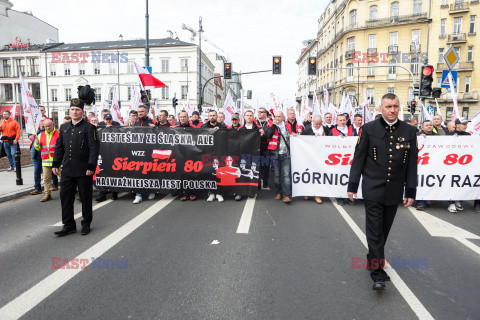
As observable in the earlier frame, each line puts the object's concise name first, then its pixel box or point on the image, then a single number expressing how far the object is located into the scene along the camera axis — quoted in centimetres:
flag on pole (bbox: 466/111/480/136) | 873
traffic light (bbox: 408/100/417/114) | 1882
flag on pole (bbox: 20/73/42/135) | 838
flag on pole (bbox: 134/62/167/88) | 923
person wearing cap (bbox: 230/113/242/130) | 806
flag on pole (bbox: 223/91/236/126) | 1359
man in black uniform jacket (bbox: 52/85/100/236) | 504
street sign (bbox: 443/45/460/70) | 1008
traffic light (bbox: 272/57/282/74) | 2217
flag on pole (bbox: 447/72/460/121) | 817
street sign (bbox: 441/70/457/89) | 1099
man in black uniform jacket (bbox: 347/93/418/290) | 343
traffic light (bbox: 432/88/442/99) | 1066
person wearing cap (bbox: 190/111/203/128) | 884
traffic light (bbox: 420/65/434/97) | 1084
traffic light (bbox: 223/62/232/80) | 2370
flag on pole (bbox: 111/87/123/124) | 1327
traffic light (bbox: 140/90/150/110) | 1467
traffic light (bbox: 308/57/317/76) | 2192
